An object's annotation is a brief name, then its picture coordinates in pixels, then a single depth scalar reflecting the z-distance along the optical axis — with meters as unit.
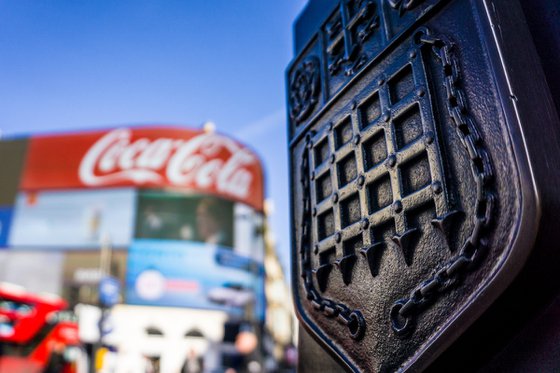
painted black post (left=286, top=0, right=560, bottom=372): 0.64
